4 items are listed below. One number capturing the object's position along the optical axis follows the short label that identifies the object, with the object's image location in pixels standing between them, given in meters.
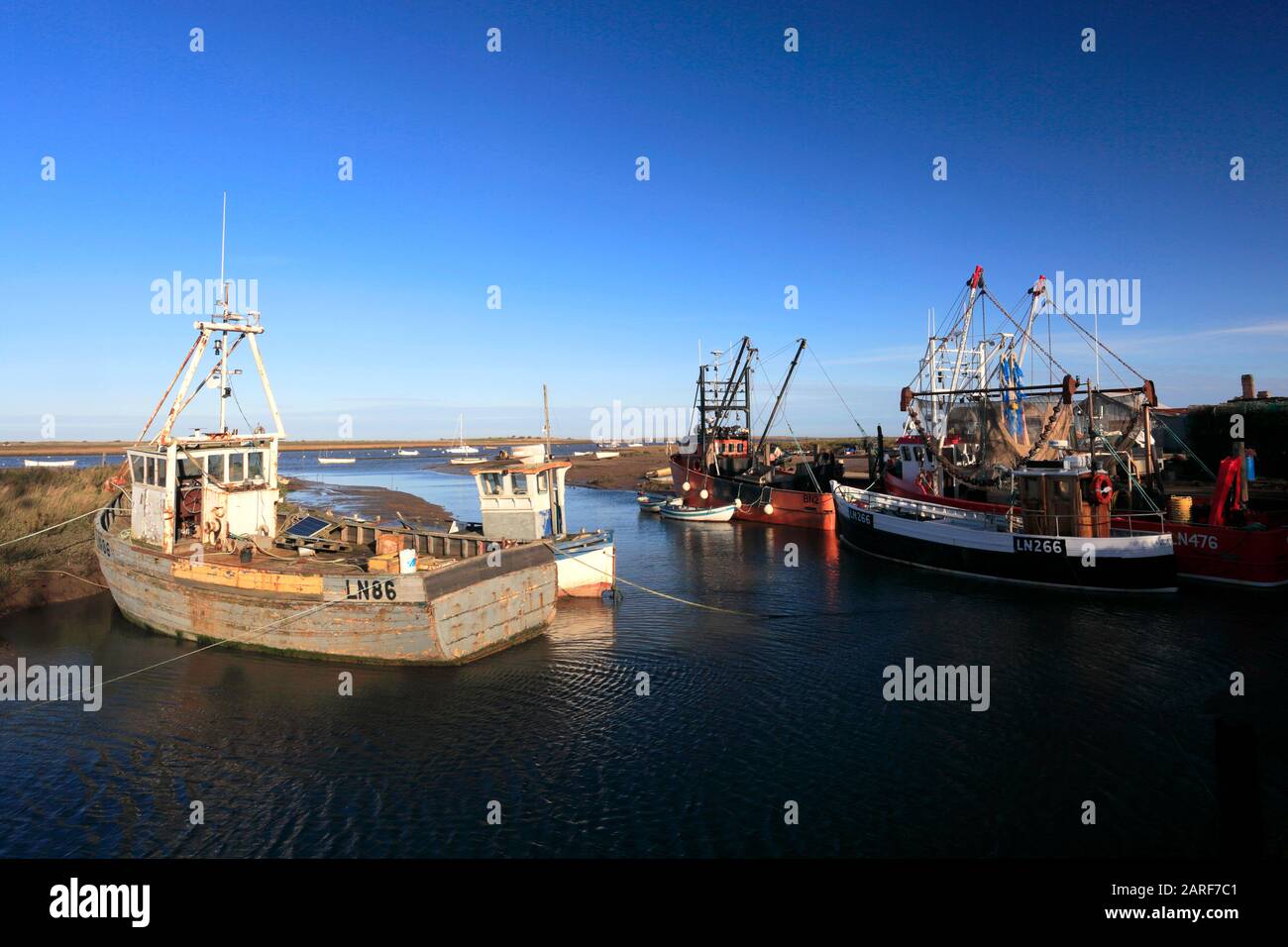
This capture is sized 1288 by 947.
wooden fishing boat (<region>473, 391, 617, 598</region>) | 28.05
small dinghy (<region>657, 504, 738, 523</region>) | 58.06
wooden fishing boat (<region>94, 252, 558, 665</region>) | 20.19
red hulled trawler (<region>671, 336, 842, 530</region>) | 55.41
